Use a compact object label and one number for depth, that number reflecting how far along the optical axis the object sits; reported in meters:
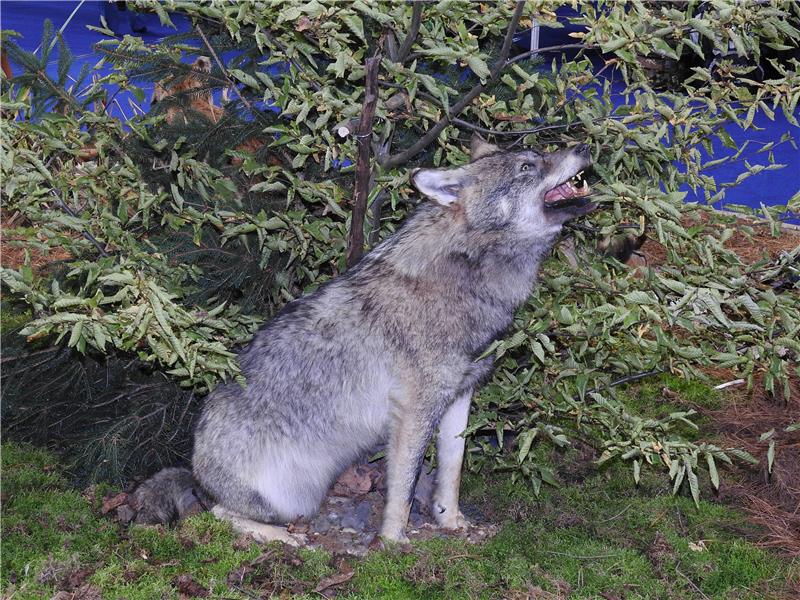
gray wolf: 4.11
